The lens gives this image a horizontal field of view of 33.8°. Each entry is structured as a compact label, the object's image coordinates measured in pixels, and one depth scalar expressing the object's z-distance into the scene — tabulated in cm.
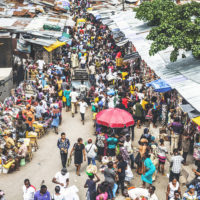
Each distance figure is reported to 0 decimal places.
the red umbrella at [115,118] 1120
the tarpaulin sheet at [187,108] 1014
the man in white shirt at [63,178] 853
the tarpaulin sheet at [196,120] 932
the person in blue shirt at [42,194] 764
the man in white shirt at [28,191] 807
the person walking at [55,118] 1354
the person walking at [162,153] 1005
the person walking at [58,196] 774
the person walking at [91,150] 1016
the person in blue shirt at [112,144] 1054
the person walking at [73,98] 1518
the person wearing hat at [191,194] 792
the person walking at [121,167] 905
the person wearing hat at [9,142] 1117
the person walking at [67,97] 1565
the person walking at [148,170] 912
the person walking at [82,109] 1426
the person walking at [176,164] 922
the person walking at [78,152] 1002
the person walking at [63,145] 1030
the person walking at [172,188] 832
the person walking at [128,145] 1023
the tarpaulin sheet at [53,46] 2120
